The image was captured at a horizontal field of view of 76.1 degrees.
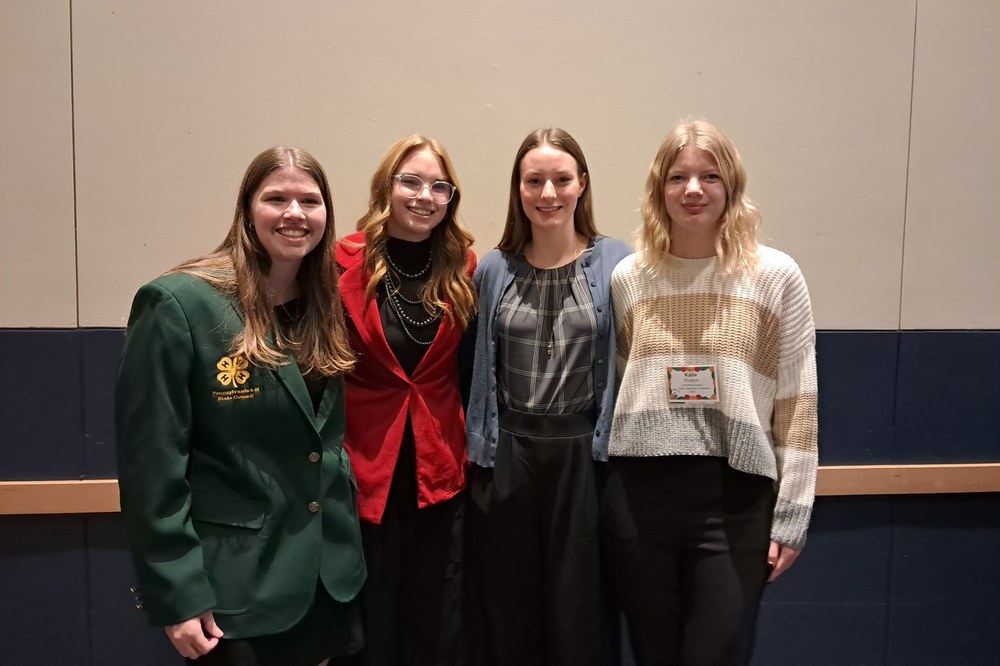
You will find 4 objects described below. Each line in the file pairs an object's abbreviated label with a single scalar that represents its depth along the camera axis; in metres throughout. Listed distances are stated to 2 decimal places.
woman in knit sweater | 1.59
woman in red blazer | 1.78
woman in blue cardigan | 1.73
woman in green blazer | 1.27
